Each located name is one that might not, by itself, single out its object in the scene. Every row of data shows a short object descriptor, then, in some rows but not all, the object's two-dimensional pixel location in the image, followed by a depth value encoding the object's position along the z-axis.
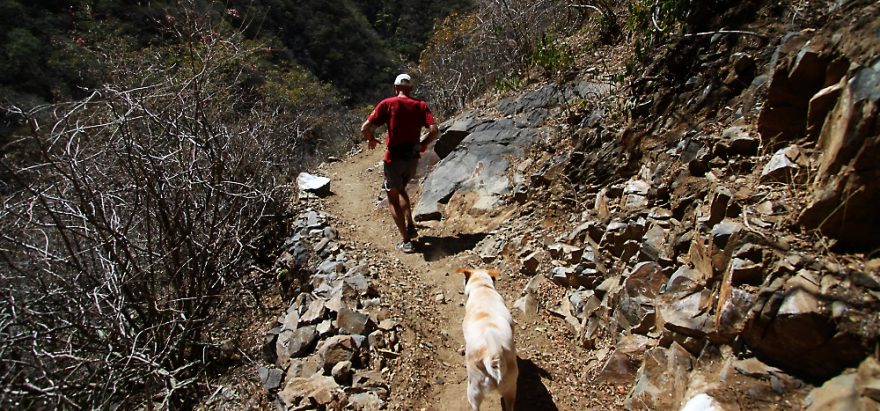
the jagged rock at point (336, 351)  3.63
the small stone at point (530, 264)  4.50
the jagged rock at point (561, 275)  4.08
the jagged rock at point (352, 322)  3.88
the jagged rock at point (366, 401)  3.25
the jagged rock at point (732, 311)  2.46
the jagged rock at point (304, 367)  3.68
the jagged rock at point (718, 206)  2.96
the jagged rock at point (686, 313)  2.71
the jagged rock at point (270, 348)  4.30
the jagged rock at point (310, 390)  3.35
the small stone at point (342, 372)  3.48
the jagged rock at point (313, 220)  6.57
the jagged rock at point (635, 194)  3.90
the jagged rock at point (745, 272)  2.48
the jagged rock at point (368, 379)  3.43
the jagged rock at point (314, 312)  4.21
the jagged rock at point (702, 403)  2.36
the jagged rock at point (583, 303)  3.67
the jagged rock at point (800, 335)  2.11
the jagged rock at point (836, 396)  1.97
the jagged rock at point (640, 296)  3.16
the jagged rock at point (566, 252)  4.15
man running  5.24
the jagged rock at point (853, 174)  2.29
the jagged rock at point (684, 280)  2.92
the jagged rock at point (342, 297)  4.19
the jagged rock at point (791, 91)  2.88
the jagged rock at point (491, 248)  5.06
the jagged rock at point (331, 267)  5.14
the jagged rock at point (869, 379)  1.92
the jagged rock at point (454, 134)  7.62
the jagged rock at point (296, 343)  3.96
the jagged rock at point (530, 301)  4.10
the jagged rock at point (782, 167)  2.81
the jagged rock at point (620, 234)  3.67
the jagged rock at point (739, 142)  3.24
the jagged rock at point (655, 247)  3.29
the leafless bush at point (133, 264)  3.27
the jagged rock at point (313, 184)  8.05
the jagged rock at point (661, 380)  2.66
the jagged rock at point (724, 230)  2.75
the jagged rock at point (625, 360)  3.07
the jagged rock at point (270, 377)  3.74
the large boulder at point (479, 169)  6.14
